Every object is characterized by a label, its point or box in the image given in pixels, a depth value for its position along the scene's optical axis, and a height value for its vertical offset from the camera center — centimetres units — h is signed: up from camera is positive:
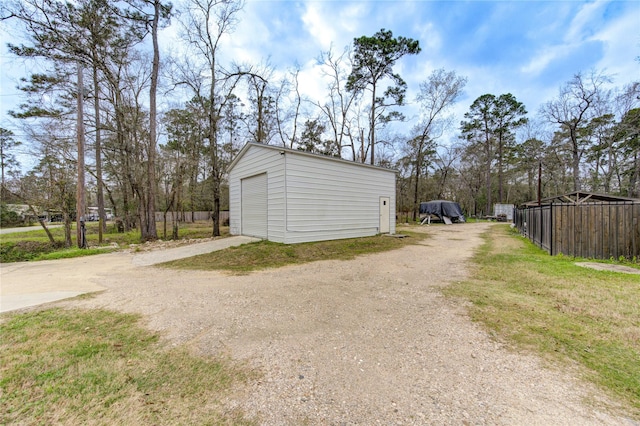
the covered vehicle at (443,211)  2396 -25
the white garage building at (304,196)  889 +60
